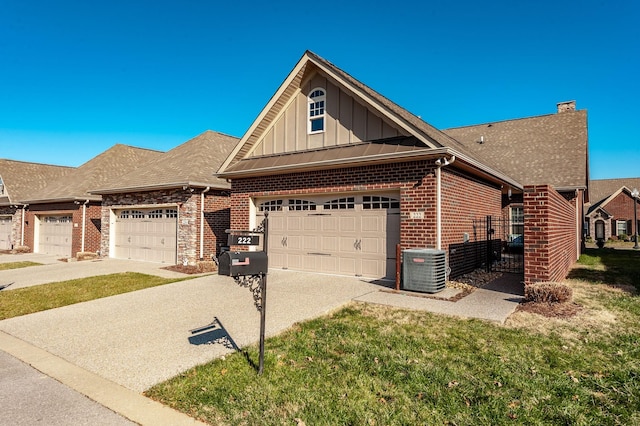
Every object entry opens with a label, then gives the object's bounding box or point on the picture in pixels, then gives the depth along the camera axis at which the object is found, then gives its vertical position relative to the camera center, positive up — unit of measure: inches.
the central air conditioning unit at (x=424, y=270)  332.2 -41.4
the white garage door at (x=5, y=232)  995.9 -33.1
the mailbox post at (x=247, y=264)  154.1 -17.3
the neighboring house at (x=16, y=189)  951.0 +83.1
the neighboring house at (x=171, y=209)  568.4 +21.2
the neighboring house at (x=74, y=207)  764.6 +30.3
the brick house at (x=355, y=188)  363.6 +40.7
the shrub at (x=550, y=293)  281.9 -51.2
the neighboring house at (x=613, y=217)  1498.5 +36.6
